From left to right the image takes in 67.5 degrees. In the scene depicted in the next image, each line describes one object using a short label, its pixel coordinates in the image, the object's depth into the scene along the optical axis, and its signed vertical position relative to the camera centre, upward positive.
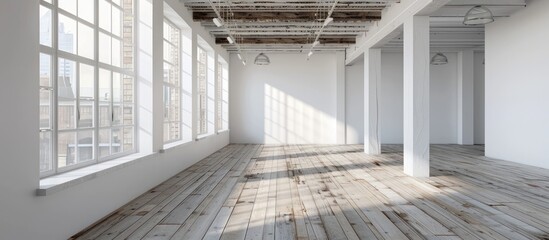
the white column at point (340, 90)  14.91 +1.15
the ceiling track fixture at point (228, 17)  8.94 +2.47
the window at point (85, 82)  3.86 +0.44
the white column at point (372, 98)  11.16 +0.65
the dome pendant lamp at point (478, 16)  7.00 +1.82
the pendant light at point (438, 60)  11.94 +1.82
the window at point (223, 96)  14.70 +0.94
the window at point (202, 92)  11.34 +0.83
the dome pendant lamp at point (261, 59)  11.57 +1.77
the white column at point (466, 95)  14.50 +0.94
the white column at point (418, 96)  7.20 +0.45
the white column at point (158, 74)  6.43 +0.78
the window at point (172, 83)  8.07 +0.80
